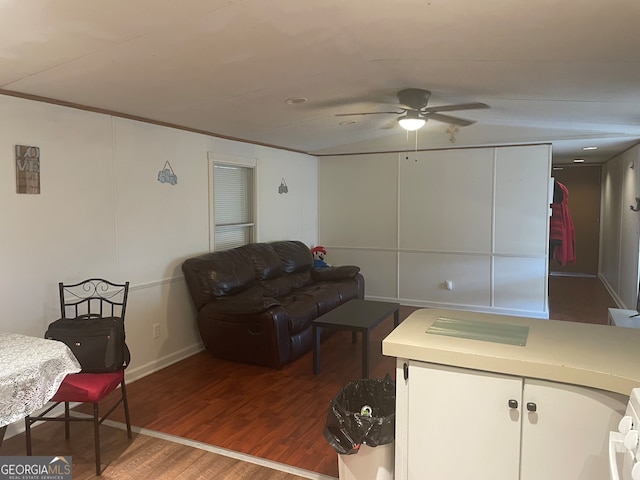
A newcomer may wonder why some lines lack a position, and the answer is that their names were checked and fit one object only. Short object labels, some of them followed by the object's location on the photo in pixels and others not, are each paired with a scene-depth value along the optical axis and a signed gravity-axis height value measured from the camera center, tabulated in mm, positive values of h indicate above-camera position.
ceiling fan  3627 +882
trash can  1952 -985
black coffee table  3541 -861
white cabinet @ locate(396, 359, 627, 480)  1565 -781
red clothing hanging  5961 -206
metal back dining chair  2477 -916
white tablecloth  1809 -660
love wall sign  2871 +300
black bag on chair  2633 -731
